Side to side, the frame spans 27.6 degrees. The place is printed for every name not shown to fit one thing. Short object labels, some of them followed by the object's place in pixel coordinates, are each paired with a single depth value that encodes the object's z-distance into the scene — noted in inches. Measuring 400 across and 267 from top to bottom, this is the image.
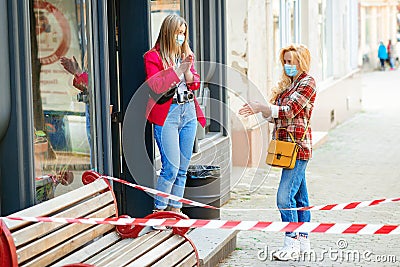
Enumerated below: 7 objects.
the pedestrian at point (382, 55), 1509.6
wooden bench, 158.2
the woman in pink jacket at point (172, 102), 244.7
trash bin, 266.4
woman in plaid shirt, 238.4
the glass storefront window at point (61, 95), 206.5
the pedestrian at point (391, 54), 1523.1
